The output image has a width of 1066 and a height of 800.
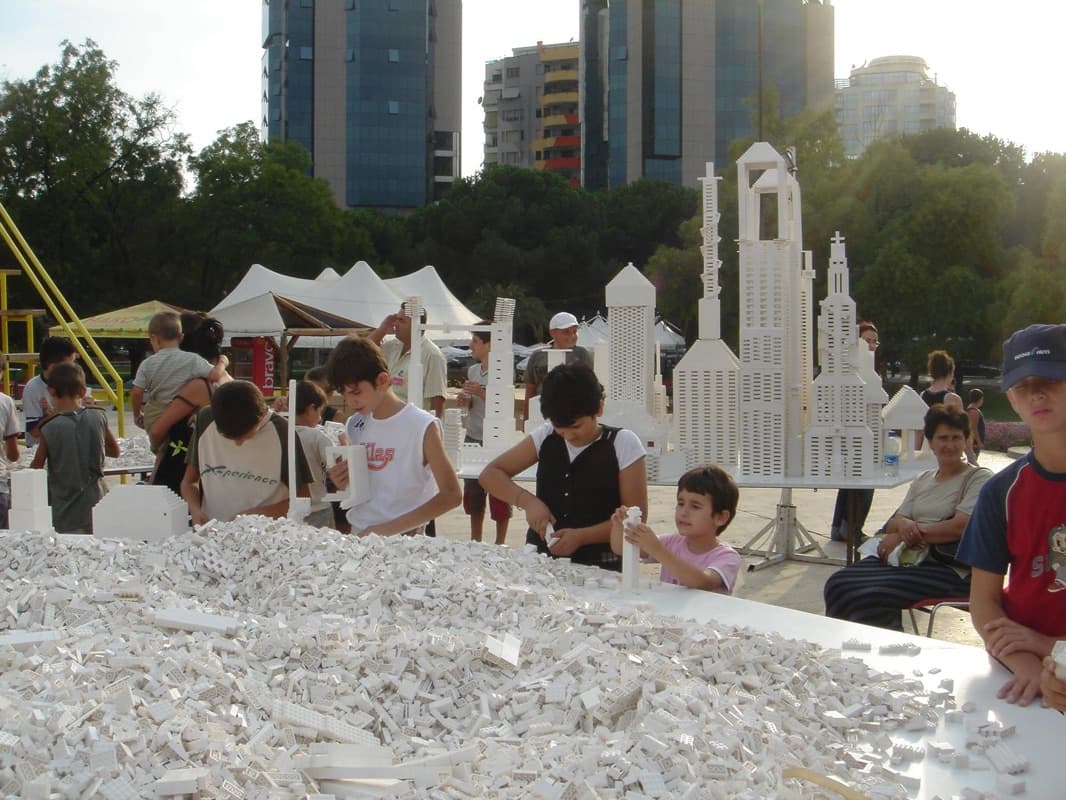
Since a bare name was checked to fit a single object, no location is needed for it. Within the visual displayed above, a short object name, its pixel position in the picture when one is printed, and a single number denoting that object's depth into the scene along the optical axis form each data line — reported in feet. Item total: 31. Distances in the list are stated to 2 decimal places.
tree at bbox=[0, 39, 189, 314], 95.40
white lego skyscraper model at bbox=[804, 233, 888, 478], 23.02
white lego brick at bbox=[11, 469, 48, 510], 11.70
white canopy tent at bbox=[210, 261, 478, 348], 58.03
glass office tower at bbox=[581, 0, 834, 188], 198.18
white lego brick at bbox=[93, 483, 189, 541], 11.12
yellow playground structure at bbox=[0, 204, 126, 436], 32.01
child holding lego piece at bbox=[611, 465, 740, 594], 9.96
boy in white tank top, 11.90
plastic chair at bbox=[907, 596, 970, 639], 13.23
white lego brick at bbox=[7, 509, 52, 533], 11.63
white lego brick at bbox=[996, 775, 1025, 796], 5.65
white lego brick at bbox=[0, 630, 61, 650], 7.32
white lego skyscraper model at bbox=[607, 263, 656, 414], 23.81
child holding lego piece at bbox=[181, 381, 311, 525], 12.60
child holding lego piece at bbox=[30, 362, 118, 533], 17.33
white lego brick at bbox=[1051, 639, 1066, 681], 6.28
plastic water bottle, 23.85
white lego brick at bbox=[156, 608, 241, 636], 7.64
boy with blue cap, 7.12
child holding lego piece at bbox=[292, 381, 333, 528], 13.25
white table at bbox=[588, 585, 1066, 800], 5.88
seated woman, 13.30
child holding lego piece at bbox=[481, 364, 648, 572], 11.12
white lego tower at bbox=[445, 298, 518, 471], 24.16
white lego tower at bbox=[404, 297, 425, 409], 22.15
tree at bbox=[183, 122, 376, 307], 109.50
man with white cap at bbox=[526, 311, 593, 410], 23.17
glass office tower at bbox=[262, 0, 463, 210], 219.41
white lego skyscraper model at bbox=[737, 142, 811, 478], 23.29
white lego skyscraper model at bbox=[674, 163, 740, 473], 23.82
